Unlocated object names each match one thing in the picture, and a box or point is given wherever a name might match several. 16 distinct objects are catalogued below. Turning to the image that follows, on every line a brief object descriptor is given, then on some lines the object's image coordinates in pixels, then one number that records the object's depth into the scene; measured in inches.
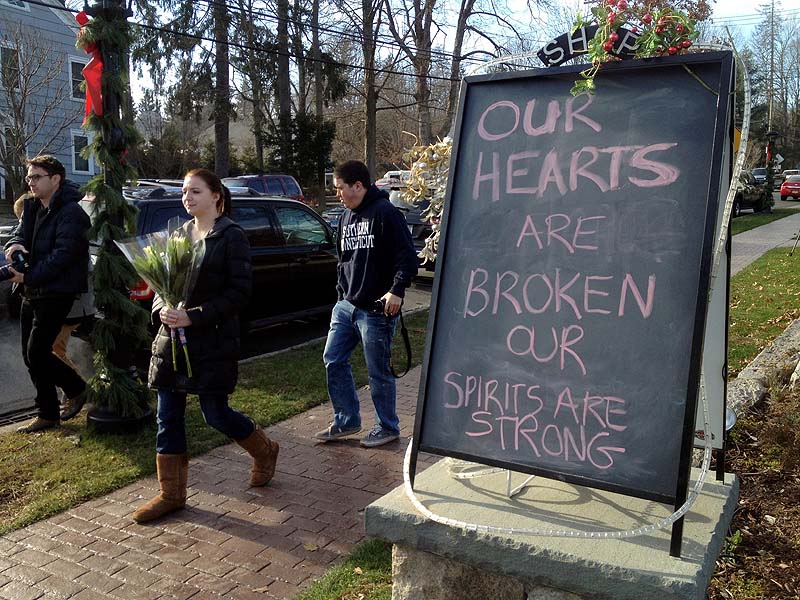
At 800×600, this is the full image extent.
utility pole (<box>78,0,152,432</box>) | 207.3
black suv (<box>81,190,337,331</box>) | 332.5
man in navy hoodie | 194.4
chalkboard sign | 94.3
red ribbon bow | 205.0
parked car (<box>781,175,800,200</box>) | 1640.0
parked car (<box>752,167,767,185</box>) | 1796.3
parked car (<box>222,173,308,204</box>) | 881.2
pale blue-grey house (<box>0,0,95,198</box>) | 890.1
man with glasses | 211.5
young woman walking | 156.6
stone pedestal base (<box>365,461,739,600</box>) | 89.1
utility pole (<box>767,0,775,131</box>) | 2726.9
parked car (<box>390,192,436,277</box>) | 528.1
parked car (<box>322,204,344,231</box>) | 719.4
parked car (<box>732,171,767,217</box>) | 1207.6
